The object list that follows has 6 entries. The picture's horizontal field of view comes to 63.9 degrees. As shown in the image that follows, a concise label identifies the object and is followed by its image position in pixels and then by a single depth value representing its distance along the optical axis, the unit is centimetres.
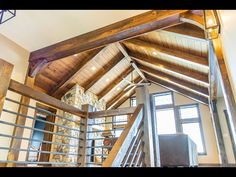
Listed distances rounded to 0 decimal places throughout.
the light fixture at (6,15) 338
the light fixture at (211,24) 264
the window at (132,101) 1135
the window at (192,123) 921
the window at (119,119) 1065
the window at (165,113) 1002
